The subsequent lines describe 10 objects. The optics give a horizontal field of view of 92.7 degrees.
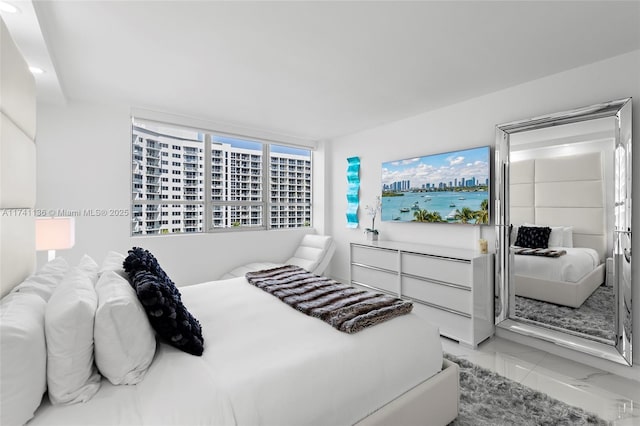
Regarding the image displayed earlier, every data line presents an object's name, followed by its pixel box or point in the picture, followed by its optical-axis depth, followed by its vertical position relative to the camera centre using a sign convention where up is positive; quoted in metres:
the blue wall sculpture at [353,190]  4.83 +0.37
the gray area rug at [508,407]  1.88 -1.27
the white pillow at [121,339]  1.20 -0.52
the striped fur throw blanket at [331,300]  1.78 -0.60
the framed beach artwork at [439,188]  3.28 +0.31
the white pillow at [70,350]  1.10 -0.51
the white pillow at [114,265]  1.81 -0.33
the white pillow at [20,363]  0.92 -0.49
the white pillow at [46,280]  1.41 -0.34
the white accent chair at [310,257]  4.33 -0.69
